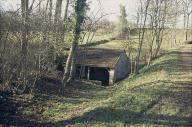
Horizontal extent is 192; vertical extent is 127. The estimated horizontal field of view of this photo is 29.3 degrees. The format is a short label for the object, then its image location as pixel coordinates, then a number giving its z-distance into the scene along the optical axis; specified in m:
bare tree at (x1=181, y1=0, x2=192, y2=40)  72.44
